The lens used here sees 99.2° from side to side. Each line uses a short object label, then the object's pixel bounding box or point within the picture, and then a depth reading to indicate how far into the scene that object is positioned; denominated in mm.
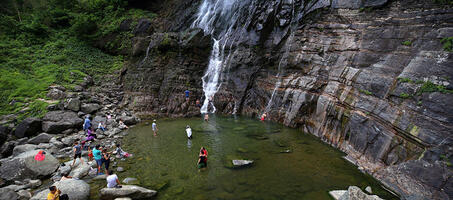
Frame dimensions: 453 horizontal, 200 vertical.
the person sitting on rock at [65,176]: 9328
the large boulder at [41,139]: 14148
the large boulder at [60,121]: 15752
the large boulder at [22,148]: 12758
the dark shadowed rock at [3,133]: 14004
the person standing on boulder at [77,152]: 11500
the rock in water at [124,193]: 7978
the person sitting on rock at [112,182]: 8492
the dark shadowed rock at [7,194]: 7986
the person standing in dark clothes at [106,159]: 10461
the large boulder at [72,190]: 7986
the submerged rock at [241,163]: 11281
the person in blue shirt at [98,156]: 10445
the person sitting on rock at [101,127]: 17025
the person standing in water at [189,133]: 15705
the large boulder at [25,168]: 9773
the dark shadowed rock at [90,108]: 19516
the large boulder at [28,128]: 14794
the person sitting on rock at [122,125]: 18767
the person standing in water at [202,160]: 10961
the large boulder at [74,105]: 18672
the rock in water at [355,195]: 7393
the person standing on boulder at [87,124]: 16148
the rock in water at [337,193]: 8208
